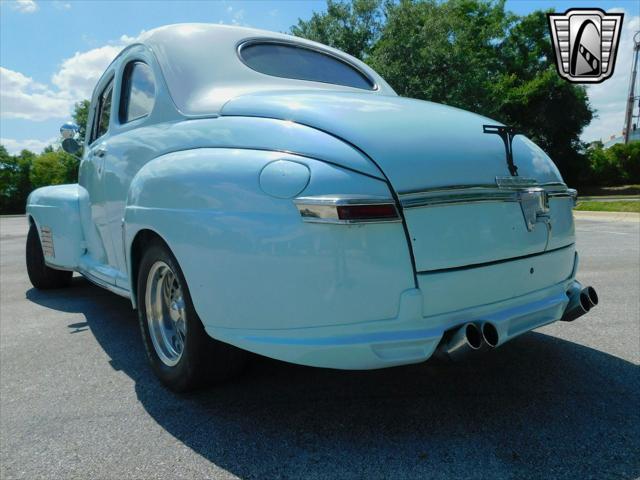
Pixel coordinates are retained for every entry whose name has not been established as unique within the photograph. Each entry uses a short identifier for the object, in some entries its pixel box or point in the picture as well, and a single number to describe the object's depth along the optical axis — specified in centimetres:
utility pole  3303
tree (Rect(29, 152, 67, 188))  5399
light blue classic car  197
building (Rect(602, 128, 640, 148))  7028
